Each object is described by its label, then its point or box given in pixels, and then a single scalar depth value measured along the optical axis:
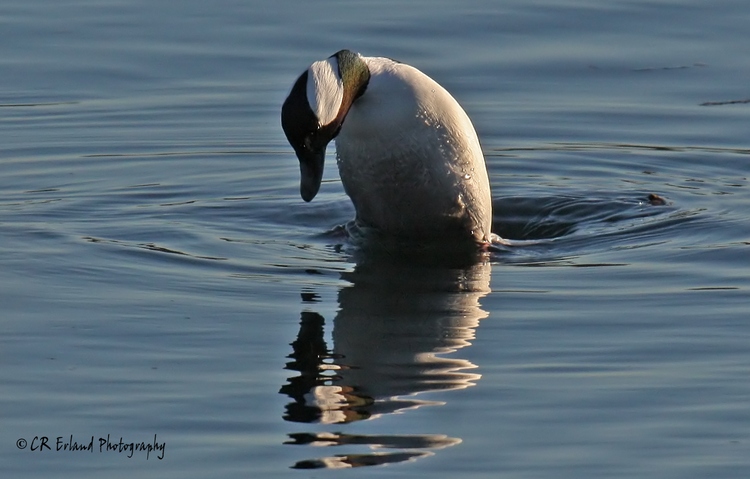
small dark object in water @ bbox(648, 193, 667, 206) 18.96
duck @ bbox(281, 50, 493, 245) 15.14
